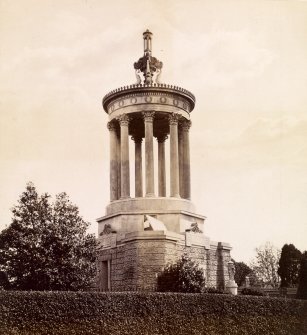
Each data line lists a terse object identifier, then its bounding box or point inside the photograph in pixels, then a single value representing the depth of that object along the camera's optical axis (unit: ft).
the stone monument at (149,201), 102.58
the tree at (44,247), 79.15
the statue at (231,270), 123.95
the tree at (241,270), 238.07
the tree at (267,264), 241.96
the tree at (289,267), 181.16
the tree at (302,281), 109.60
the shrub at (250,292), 104.06
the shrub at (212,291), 93.92
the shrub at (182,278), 90.48
